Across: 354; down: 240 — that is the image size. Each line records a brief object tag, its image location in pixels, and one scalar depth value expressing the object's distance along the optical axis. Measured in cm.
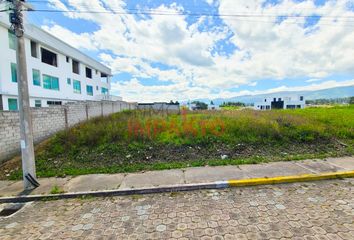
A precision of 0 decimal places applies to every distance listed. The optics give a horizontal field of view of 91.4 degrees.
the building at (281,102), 6669
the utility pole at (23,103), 415
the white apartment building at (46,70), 1407
